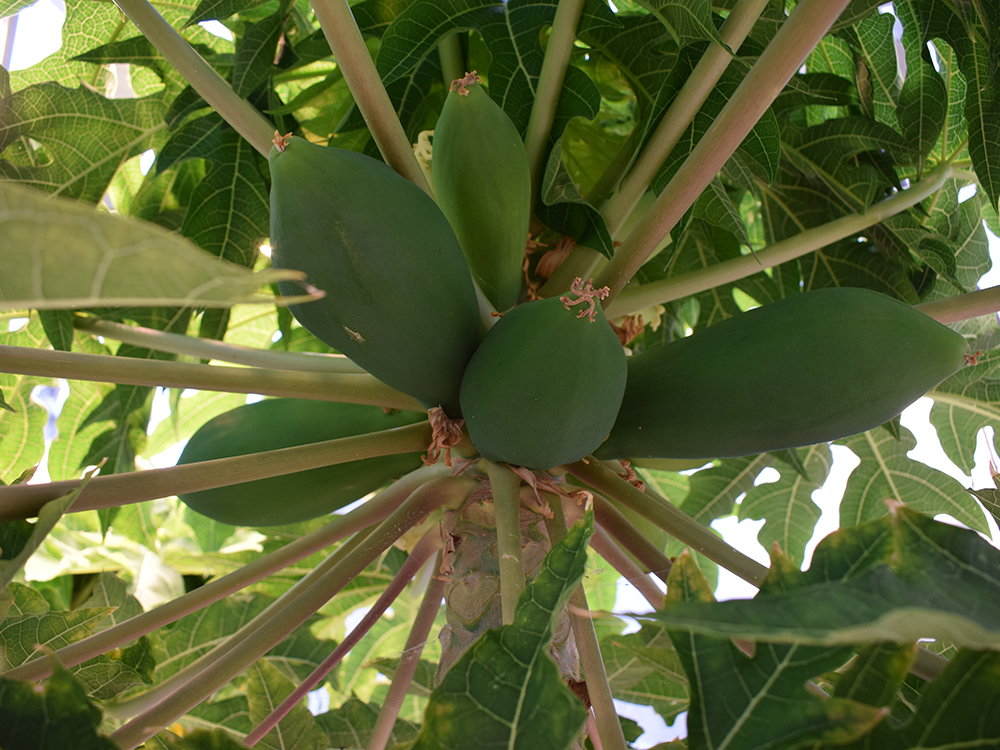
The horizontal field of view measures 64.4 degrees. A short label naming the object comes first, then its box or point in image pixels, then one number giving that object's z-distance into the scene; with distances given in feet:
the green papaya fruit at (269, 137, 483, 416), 2.48
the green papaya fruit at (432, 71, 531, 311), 3.12
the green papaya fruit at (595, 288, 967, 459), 2.75
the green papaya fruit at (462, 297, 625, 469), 2.55
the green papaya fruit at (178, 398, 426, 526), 3.67
